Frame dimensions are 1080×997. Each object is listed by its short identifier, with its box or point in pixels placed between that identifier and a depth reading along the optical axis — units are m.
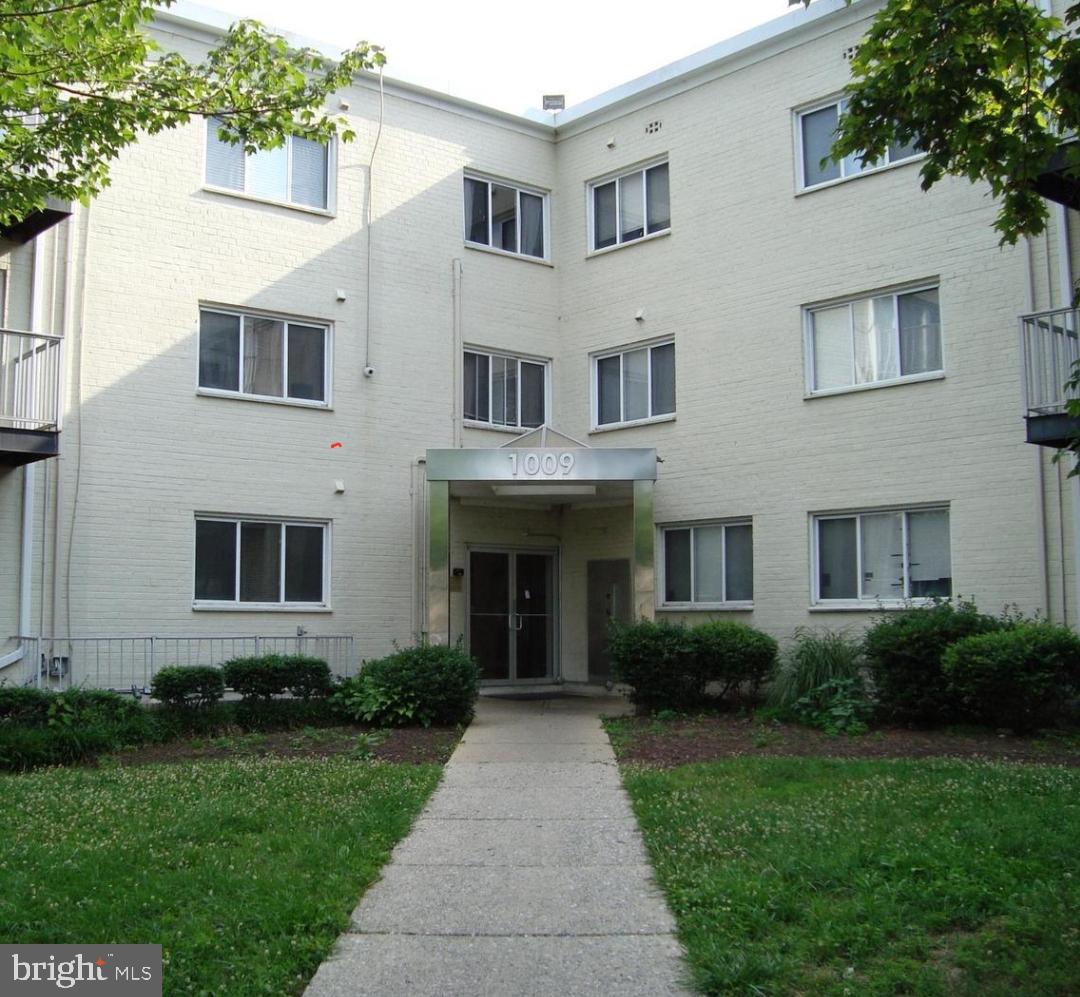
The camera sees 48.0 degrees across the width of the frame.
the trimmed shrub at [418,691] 14.16
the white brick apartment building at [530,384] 14.77
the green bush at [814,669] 14.83
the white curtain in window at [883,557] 15.59
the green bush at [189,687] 14.07
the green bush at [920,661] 13.34
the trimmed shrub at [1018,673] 12.31
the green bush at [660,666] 15.06
